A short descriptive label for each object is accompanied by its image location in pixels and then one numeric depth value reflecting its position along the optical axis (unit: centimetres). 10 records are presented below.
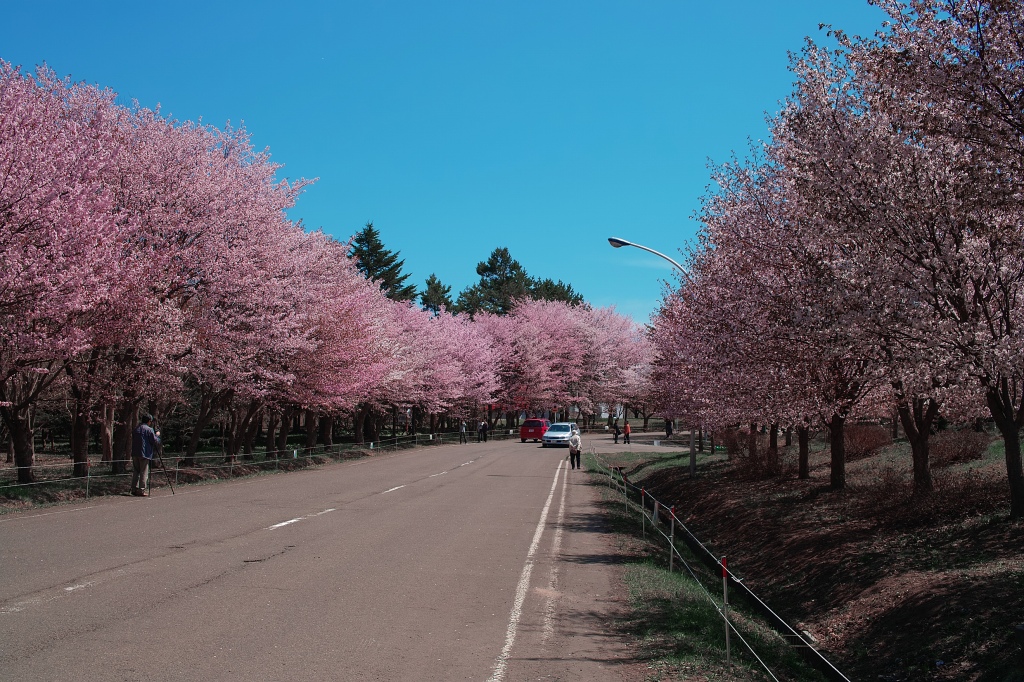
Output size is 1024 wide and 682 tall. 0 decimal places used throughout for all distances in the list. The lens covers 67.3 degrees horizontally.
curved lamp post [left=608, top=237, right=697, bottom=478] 2198
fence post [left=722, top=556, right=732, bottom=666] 689
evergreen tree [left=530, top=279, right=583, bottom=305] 11081
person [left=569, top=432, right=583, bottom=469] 3131
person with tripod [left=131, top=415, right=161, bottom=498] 1785
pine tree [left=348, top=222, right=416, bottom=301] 8012
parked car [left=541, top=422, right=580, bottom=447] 5153
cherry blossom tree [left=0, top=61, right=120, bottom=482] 1545
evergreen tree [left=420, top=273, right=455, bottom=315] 10119
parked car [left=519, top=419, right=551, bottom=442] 5947
